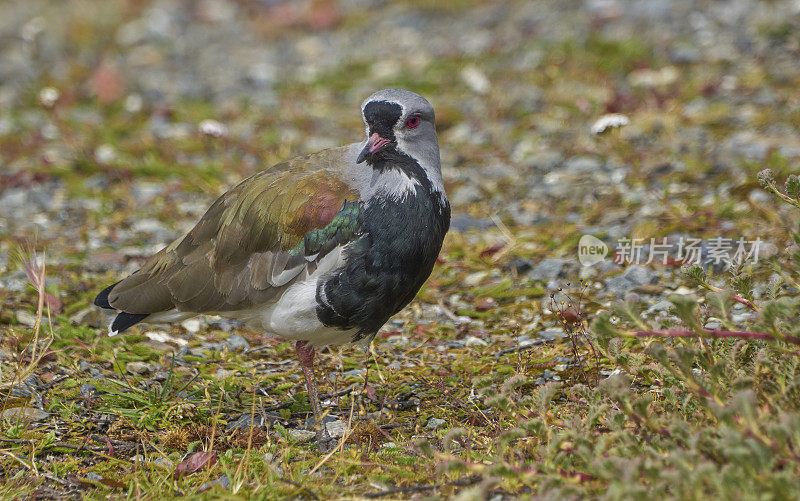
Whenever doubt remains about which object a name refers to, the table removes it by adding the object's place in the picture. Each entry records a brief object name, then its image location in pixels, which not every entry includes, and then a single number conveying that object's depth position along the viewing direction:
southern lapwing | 8.86
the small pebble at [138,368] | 10.53
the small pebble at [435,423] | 9.13
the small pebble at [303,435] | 9.10
